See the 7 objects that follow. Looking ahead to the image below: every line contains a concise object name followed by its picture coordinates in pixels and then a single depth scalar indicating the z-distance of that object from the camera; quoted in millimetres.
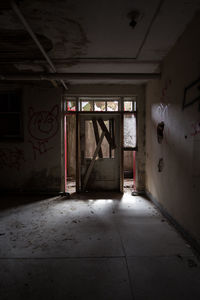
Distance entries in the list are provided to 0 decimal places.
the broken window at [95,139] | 5059
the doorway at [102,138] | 4988
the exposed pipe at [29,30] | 2064
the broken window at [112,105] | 5016
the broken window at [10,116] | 4828
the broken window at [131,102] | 5014
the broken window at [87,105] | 4984
